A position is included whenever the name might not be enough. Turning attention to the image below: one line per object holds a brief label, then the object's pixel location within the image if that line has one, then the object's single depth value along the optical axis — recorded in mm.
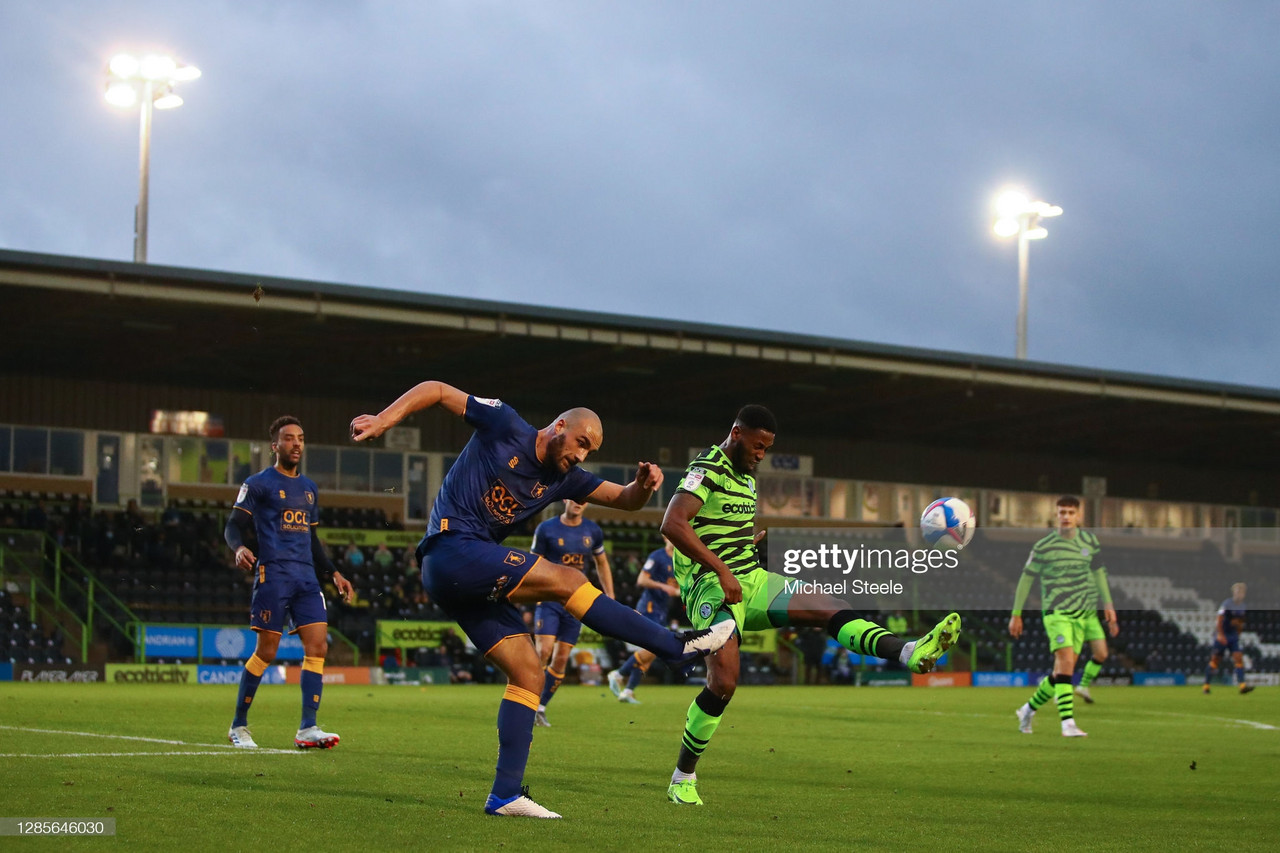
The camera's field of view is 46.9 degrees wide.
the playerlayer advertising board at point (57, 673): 24592
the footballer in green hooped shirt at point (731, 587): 8000
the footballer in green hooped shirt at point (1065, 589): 14875
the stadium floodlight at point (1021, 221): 41125
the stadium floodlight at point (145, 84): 31328
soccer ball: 11211
